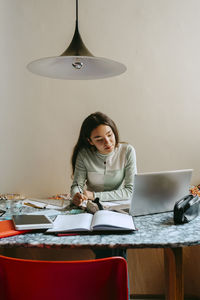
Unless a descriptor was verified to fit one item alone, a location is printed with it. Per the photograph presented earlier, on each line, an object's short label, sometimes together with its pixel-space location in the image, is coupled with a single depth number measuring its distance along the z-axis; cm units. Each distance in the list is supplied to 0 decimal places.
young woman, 212
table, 111
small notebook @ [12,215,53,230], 124
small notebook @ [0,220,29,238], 121
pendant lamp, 147
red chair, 80
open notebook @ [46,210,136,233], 122
